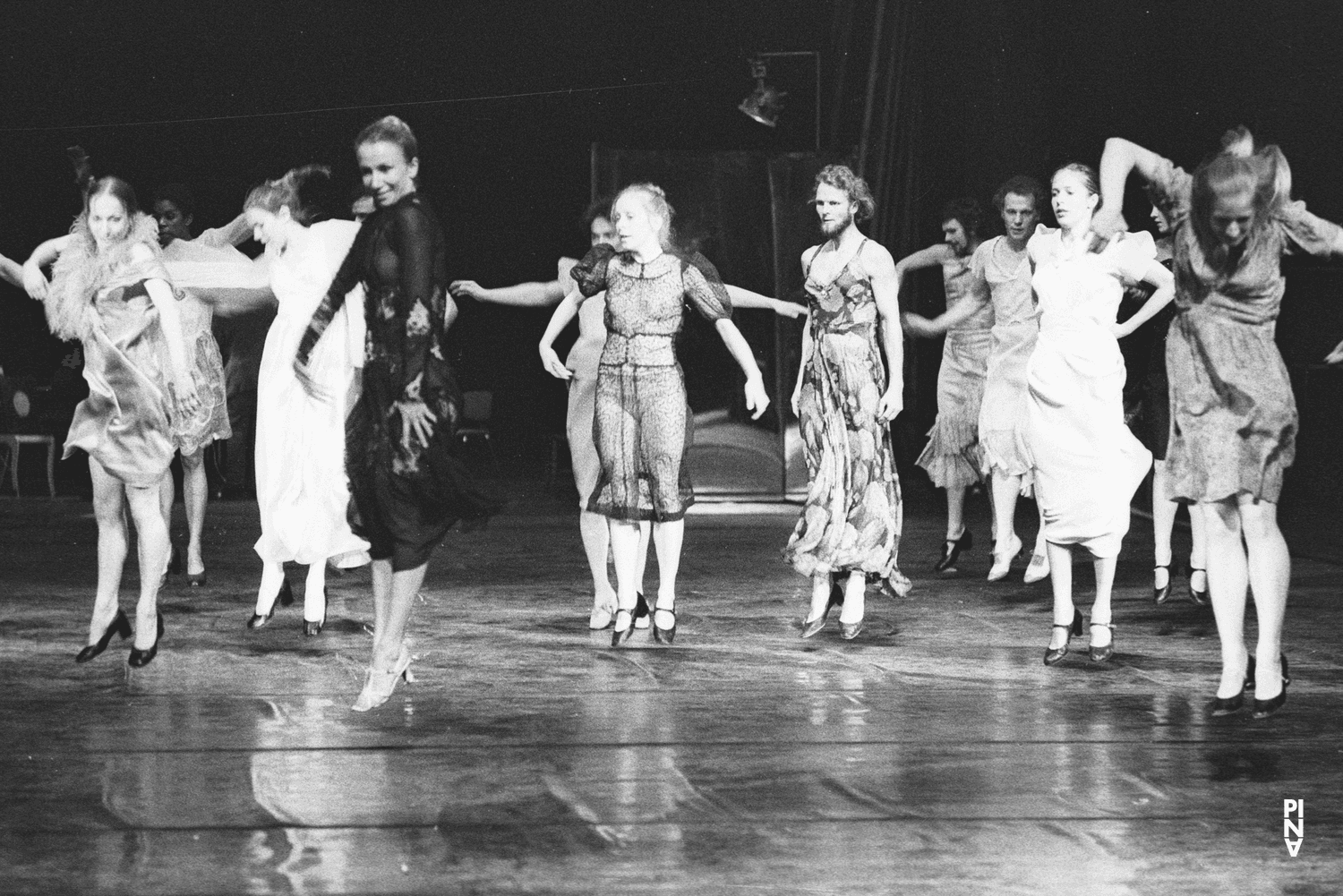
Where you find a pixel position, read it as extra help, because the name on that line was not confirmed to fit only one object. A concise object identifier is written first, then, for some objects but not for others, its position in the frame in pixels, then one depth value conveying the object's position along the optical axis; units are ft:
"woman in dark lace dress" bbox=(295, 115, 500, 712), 28.53
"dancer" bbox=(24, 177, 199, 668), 33.60
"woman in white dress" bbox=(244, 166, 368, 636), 38.46
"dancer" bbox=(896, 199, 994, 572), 51.01
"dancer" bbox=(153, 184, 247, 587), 46.32
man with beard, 38.51
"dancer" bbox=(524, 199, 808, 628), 39.92
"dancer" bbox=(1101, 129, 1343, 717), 29.03
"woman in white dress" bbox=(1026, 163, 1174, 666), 35.33
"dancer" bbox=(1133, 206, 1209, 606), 44.28
